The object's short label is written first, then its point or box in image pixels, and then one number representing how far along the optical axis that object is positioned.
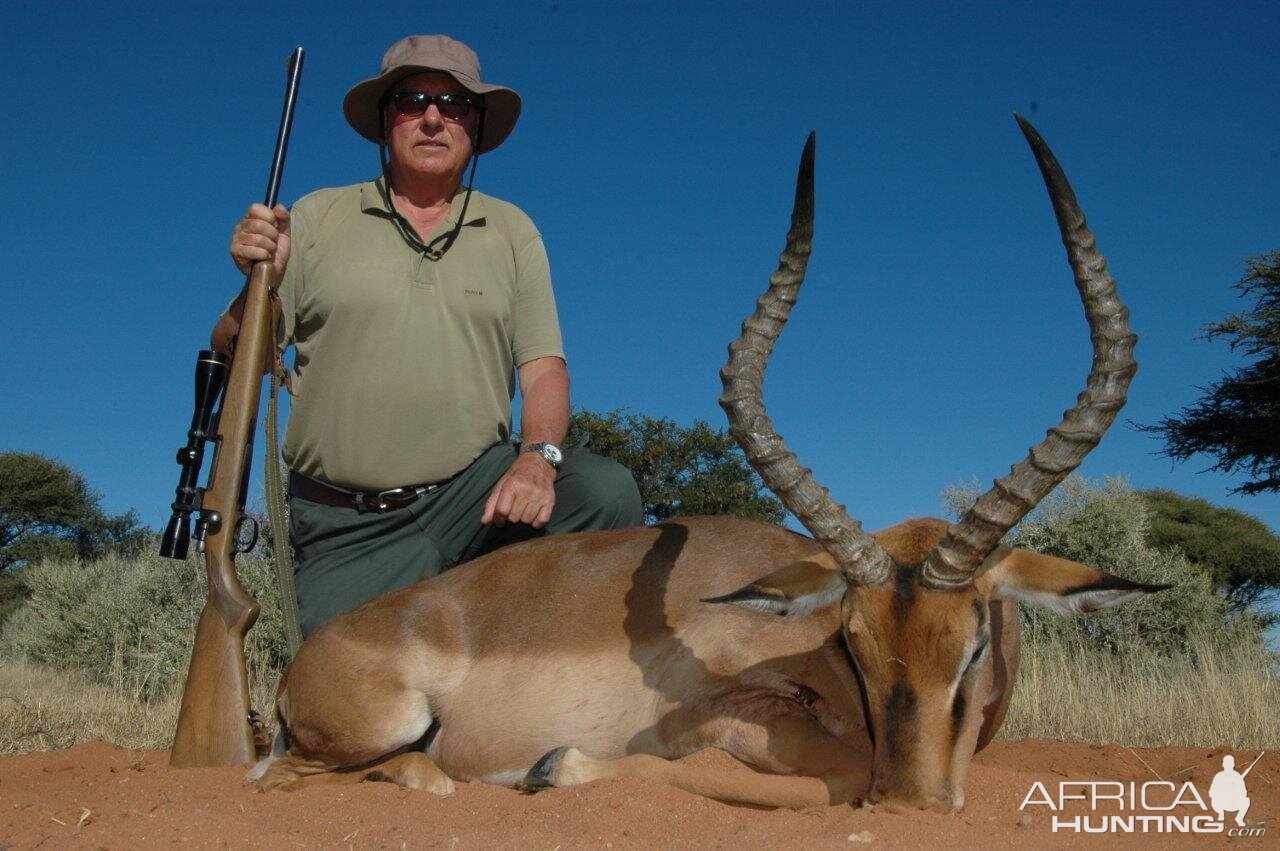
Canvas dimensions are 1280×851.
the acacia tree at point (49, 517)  20.56
